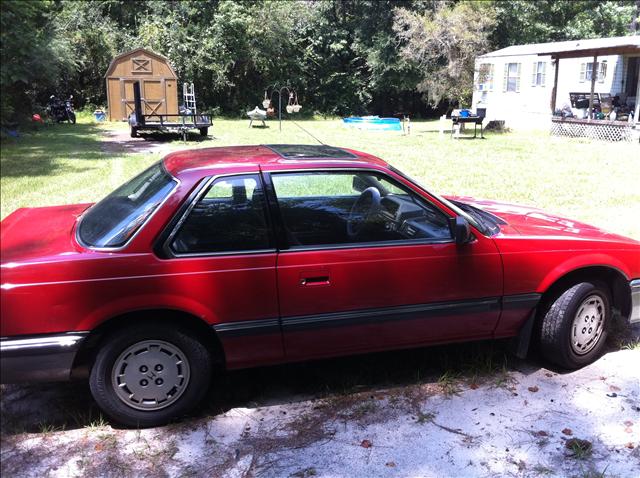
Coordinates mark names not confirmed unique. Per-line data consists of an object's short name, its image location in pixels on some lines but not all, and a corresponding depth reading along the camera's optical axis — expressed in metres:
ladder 25.84
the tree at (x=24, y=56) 14.88
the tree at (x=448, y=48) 23.77
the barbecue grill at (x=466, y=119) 19.67
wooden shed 22.39
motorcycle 22.81
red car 3.03
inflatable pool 25.33
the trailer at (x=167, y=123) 17.42
